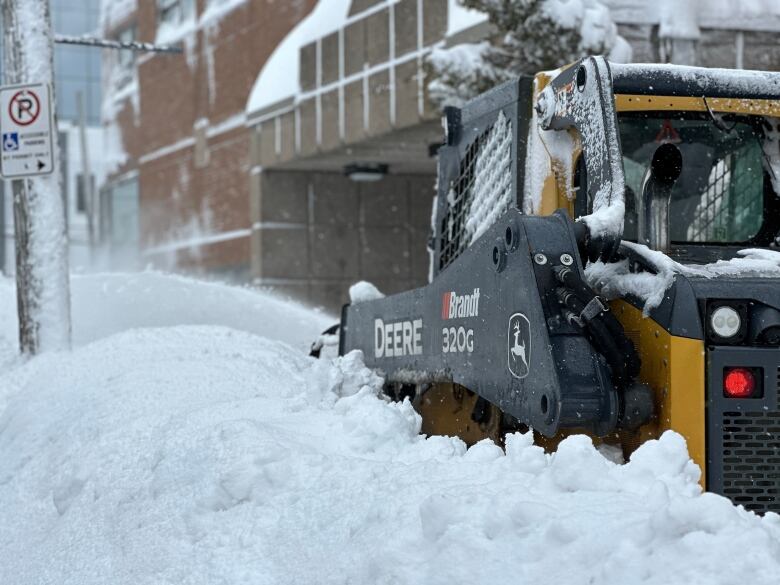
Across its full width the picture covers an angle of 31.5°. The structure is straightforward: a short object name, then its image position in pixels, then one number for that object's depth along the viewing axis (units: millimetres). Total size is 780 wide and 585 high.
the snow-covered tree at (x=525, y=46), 14875
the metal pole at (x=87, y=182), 40656
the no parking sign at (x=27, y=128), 11859
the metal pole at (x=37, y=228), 12023
